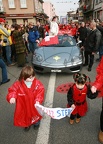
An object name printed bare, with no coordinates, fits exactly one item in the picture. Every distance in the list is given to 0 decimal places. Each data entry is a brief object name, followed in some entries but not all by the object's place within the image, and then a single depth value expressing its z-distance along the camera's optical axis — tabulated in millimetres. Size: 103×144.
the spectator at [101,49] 6660
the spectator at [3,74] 4773
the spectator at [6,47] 5673
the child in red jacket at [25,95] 2308
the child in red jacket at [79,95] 2453
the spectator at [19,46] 6273
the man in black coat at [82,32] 9016
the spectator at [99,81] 2138
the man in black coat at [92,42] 5376
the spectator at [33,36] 8391
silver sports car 5016
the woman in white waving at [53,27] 8930
